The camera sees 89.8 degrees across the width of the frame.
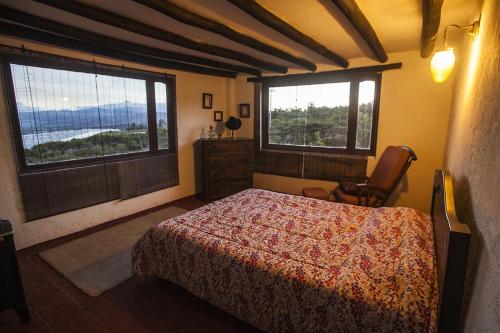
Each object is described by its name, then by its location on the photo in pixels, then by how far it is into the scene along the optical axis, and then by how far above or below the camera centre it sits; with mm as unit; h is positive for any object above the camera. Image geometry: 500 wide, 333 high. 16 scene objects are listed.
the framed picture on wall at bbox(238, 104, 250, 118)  4789 +264
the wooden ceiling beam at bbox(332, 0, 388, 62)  1816 +836
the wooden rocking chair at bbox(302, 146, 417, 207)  2928 -729
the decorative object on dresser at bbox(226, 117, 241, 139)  4672 +16
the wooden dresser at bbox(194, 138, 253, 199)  4243 -721
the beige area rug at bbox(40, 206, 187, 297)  2232 -1353
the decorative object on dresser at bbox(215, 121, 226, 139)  4880 -78
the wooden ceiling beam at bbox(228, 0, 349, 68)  1837 +851
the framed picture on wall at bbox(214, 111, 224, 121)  4871 +163
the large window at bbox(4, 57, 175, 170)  2629 +159
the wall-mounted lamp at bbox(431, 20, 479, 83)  2068 +501
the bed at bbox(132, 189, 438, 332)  1246 -831
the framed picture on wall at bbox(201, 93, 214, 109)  4572 +421
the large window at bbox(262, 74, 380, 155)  3760 +151
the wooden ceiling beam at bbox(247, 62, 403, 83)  3457 +775
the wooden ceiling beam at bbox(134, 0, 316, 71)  1878 +866
